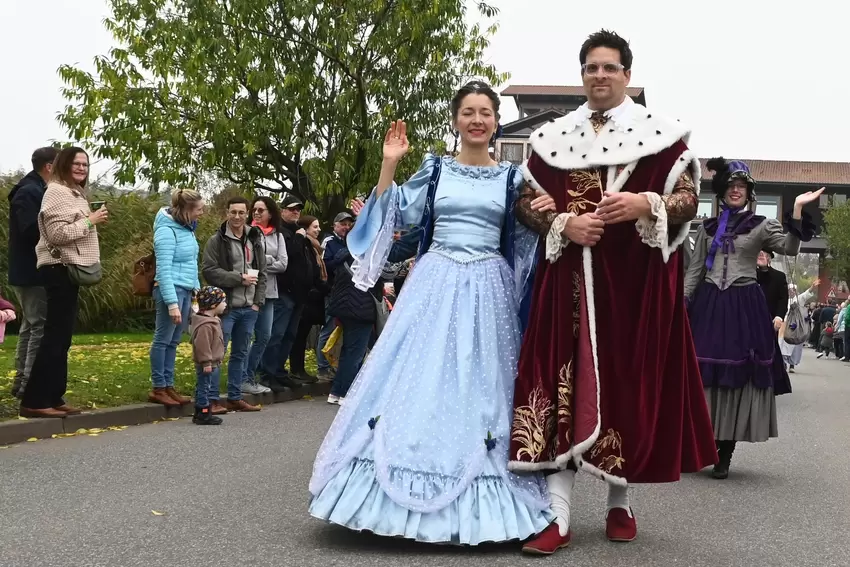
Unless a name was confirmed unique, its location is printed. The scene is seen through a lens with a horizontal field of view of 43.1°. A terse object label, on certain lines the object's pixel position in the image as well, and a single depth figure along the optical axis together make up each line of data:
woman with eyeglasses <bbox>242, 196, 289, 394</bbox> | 10.08
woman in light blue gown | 4.27
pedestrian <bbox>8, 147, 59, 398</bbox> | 7.84
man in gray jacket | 9.23
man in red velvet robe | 4.45
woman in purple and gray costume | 6.84
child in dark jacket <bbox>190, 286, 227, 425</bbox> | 8.41
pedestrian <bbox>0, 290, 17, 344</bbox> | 6.12
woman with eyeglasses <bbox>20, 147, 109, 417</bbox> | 7.36
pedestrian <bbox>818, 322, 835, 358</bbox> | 31.93
